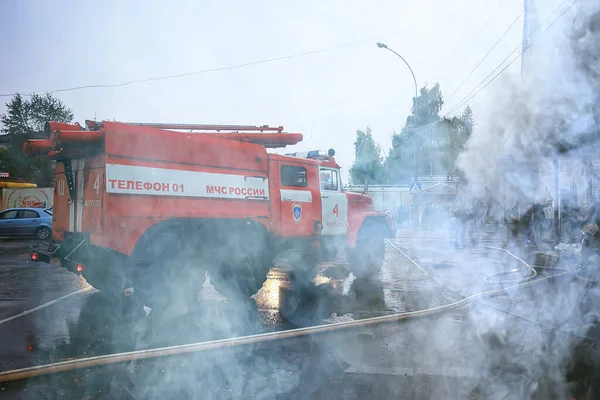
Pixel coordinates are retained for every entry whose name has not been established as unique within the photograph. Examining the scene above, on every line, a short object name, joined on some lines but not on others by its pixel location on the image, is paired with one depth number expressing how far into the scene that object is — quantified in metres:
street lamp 19.31
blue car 17.23
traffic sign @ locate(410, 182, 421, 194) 19.03
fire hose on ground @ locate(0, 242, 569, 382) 3.54
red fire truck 5.44
